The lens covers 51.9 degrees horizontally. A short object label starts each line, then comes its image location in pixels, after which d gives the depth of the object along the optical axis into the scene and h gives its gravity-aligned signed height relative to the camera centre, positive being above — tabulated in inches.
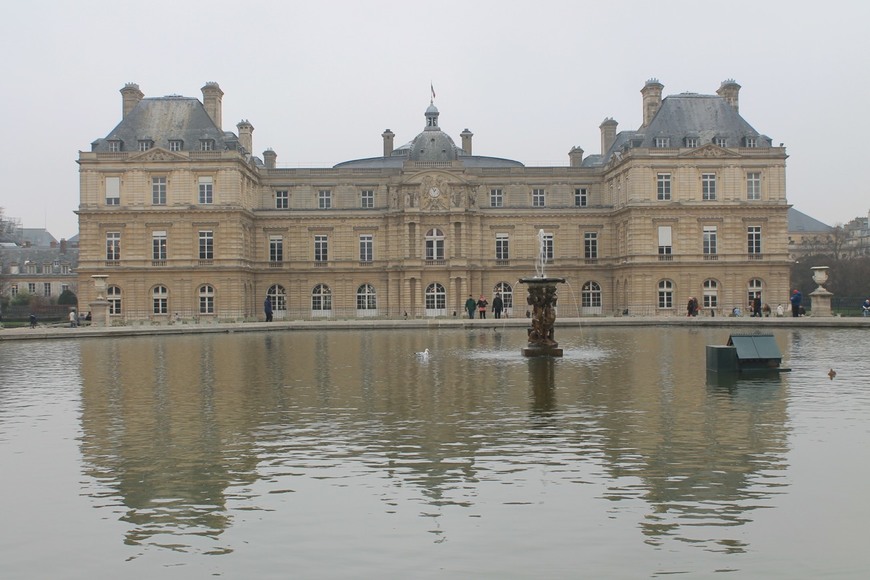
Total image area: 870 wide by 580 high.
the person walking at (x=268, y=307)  2204.7 +25.5
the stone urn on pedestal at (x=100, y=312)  1973.4 +18.7
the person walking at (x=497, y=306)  2094.0 +16.8
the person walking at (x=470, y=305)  2130.9 +20.6
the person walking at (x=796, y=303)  1947.6 +10.2
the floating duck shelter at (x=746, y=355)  823.1 -43.1
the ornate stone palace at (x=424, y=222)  2490.2 +268.8
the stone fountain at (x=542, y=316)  1071.6 -4.5
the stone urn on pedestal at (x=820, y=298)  1957.4 +20.4
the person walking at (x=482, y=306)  2119.5 +17.7
